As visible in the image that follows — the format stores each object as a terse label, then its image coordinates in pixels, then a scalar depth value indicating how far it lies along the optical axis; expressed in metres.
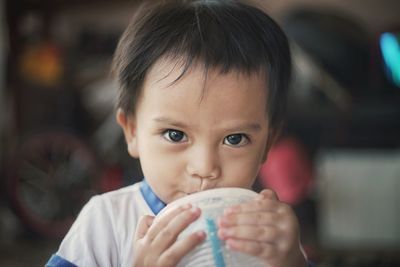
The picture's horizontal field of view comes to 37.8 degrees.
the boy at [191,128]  0.64
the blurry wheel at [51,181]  2.36
